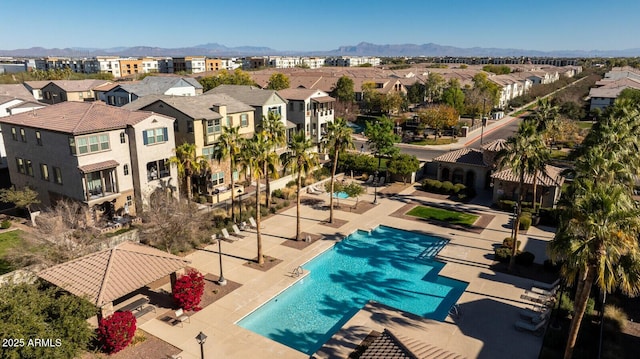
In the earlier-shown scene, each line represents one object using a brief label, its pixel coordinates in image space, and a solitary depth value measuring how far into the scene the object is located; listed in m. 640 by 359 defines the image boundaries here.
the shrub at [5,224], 36.22
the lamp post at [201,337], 17.97
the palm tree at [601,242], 15.24
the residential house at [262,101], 54.30
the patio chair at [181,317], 23.70
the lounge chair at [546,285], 27.01
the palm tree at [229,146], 36.84
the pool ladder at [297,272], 29.14
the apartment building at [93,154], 34.06
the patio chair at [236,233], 35.72
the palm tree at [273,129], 41.78
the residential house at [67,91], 77.00
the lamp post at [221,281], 27.55
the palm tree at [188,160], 38.12
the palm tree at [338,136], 37.47
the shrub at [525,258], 30.58
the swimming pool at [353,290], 24.16
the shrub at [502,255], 31.34
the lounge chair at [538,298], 25.34
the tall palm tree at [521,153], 30.16
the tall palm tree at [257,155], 30.44
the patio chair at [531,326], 22.69
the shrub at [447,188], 47.62
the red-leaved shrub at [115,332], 20.67
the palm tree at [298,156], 32.88
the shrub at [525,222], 37.41
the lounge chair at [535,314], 23.42
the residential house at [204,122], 42.22
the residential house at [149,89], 66.88
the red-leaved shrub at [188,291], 24.16
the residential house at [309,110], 62.22
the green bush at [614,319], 22.62
